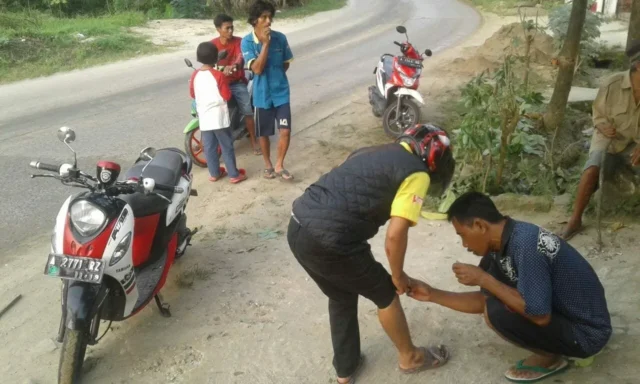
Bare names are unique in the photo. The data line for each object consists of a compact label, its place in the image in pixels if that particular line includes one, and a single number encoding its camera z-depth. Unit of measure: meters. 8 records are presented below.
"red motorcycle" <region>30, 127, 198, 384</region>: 3.18
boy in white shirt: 5.93
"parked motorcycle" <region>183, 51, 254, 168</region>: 6.66
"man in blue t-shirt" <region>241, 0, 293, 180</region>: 5.91
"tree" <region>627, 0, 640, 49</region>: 7.86
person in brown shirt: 4.38
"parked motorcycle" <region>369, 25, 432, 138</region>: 7.68
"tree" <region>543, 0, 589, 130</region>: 6.16
